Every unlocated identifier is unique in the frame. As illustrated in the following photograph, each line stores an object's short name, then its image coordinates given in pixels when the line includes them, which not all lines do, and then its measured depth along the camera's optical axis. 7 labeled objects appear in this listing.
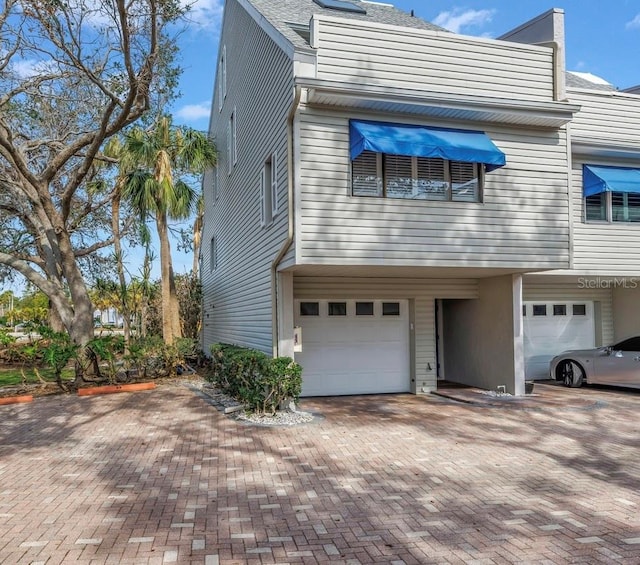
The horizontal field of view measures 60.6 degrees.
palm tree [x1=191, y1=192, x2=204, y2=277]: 30.88
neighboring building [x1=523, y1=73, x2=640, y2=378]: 12.27
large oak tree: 10.43
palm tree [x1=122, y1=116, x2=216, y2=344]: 16.34
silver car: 11.72
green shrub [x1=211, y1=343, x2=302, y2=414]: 9.00
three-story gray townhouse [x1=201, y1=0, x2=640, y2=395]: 8.98
